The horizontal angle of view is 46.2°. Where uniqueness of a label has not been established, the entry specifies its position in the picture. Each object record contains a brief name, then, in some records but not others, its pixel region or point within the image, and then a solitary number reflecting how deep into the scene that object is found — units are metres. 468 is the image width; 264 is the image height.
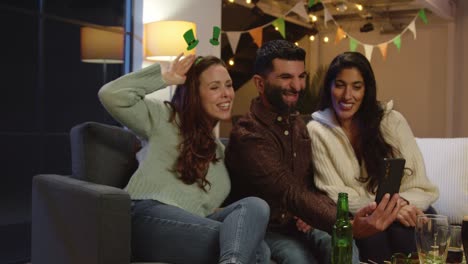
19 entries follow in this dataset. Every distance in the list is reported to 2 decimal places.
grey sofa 1.58
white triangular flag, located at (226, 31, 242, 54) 5.04
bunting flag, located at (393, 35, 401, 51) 5.85
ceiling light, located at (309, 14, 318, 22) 7.22
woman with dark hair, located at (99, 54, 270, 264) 1.72
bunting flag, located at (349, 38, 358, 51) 5.49
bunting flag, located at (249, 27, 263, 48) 5.37
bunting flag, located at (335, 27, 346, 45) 5.82
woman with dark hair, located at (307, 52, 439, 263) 2.20
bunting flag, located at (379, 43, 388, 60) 6.28
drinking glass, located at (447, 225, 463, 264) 1.38
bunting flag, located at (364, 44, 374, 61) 5.79
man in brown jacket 1.90
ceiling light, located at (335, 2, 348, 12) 6.63
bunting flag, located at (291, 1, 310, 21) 5.40
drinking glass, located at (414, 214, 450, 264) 1.36
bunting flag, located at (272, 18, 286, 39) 5.09
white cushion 2.61
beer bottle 1.41
